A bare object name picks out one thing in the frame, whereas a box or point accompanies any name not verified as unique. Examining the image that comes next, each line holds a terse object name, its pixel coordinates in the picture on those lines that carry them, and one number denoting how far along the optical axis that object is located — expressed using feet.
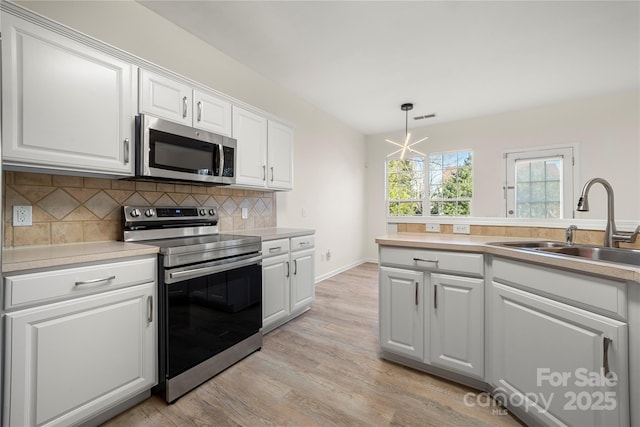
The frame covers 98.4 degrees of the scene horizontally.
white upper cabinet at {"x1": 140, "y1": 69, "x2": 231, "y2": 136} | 5.95
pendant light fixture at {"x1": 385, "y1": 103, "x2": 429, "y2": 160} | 13.75
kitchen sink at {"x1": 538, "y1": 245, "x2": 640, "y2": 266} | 4.78
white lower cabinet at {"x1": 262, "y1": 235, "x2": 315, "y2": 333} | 7.91
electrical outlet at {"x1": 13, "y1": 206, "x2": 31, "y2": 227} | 4.98
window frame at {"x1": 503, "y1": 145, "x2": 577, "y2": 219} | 13.41
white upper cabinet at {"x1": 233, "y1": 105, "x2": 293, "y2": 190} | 8.18
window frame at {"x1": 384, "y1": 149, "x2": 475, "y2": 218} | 17.17
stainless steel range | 5.25
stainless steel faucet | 4.98
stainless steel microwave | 5.71
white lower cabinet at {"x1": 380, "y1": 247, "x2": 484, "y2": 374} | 5.44
